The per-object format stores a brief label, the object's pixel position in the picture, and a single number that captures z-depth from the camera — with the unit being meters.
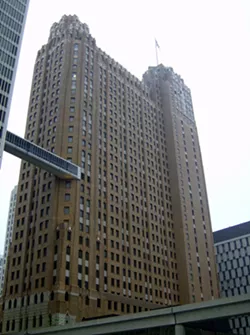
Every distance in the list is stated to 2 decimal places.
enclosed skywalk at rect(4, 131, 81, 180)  76.06
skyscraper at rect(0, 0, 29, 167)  69.16
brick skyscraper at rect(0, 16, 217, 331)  75.62
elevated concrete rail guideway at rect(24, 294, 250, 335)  46.09
